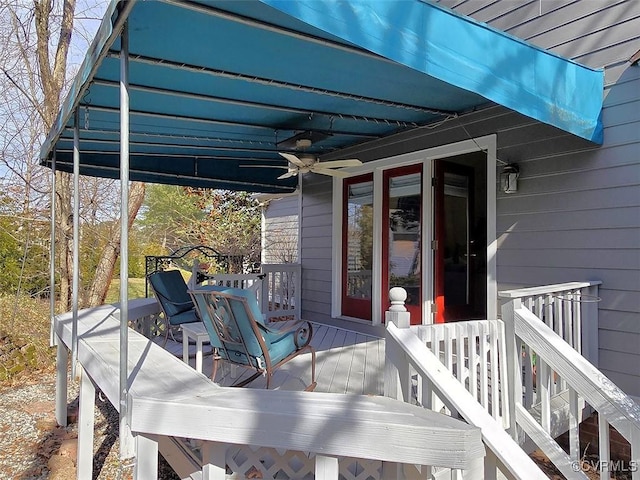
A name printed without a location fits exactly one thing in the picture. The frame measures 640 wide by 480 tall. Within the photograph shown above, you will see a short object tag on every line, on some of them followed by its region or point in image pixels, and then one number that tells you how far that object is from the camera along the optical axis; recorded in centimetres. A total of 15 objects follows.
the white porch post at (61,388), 434
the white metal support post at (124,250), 192
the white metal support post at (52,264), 444
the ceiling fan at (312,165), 481
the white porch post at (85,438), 303
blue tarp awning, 223
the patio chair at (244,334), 323
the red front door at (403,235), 519
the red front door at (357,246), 588
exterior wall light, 405
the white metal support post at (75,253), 319
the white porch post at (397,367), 229
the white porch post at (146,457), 163
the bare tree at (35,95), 702
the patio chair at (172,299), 498
